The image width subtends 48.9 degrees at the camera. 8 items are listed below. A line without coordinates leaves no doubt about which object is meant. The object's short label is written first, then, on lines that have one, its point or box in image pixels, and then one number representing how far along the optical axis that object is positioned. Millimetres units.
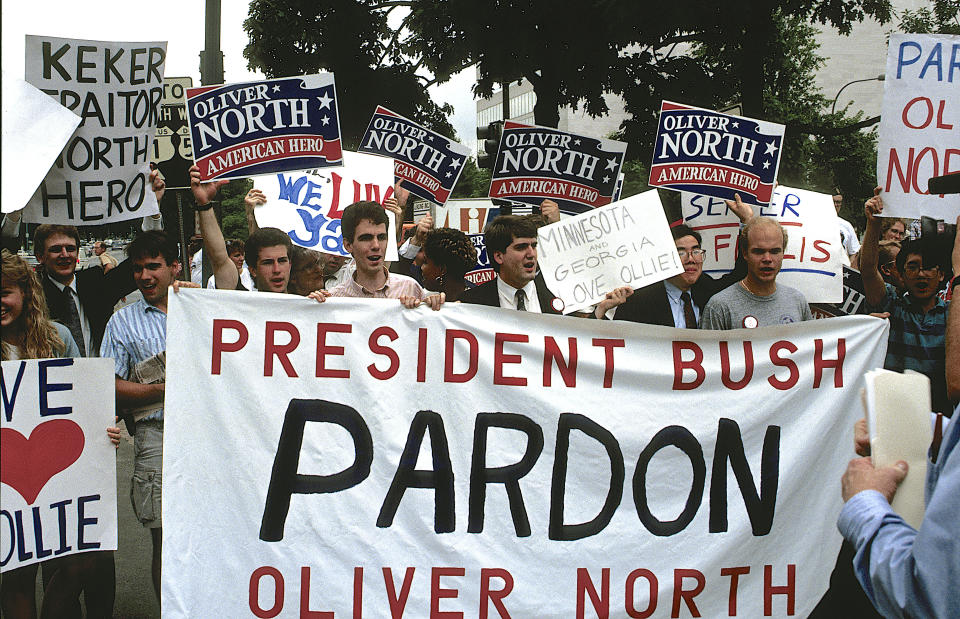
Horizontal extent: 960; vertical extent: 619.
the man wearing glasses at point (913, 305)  5008
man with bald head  4879
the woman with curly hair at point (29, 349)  4117
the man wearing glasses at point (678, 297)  5098
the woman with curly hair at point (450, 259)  5980
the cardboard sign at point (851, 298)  6148
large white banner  3918
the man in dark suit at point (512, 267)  5004
